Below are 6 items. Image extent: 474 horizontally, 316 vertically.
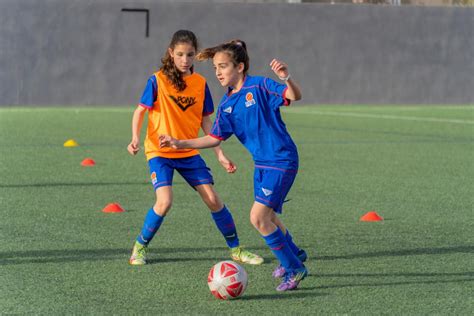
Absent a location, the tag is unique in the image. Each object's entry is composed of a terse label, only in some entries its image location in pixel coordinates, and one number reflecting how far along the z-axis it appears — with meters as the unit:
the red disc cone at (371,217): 17.86
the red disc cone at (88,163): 26.14
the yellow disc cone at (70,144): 31.17
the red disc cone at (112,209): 18.50
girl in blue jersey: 12.35
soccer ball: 11.65
